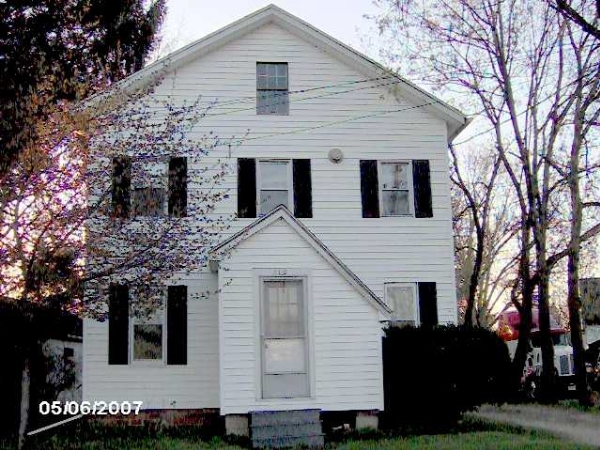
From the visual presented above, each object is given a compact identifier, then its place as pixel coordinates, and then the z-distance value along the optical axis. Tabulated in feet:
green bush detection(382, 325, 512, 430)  48.67
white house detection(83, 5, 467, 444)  48.34
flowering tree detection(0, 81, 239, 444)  37.81
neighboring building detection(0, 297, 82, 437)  39.88
